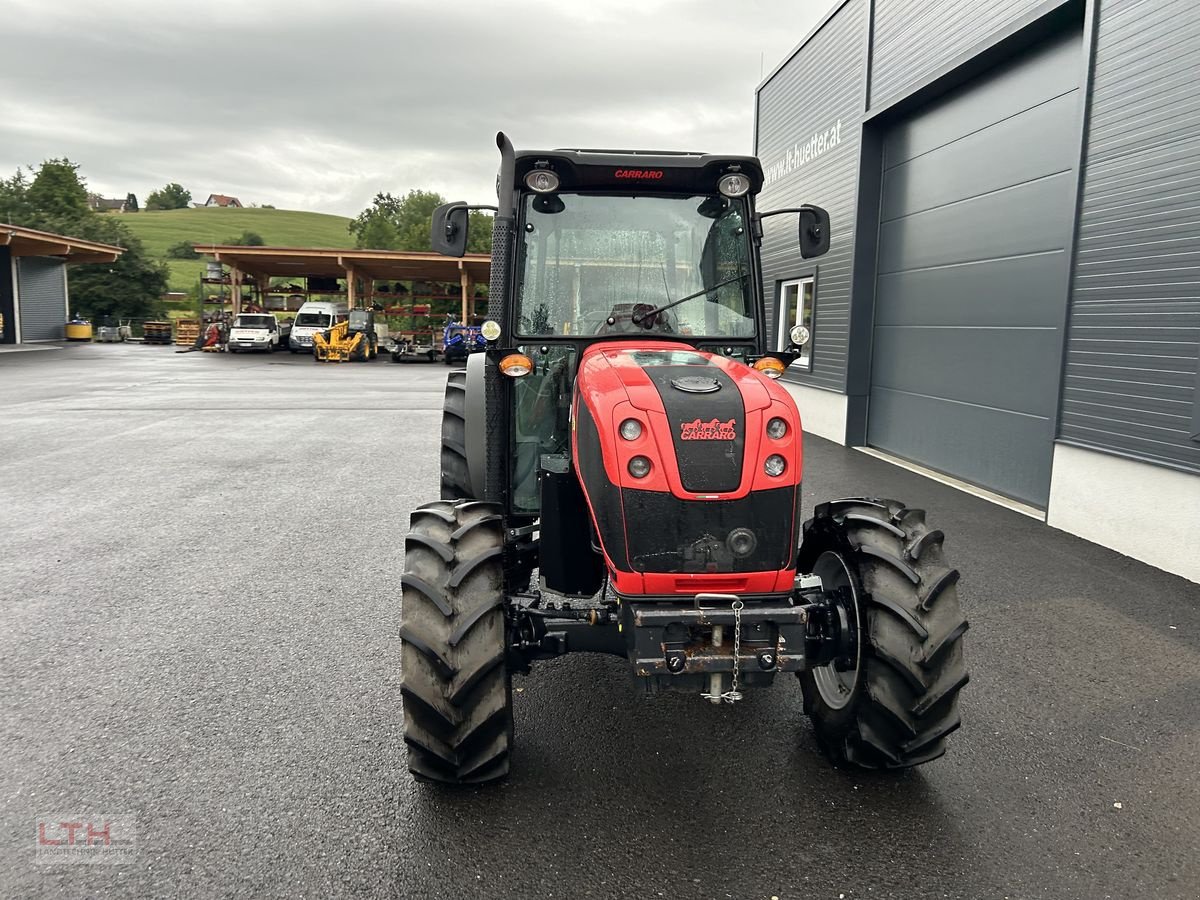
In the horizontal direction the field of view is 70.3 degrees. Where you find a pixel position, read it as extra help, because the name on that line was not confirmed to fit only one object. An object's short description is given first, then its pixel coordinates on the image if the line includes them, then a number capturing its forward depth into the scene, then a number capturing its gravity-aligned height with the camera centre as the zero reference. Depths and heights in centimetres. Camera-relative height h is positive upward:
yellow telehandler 3188 -70
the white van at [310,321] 3525 +3
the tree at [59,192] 5525 +833
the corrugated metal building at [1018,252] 602 +81
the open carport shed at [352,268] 3675 +258
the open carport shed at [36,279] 3469 +162
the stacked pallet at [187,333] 4094 -64
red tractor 282 -87
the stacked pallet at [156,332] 4312 -68
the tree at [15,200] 4978 +712
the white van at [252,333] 3541 -50
